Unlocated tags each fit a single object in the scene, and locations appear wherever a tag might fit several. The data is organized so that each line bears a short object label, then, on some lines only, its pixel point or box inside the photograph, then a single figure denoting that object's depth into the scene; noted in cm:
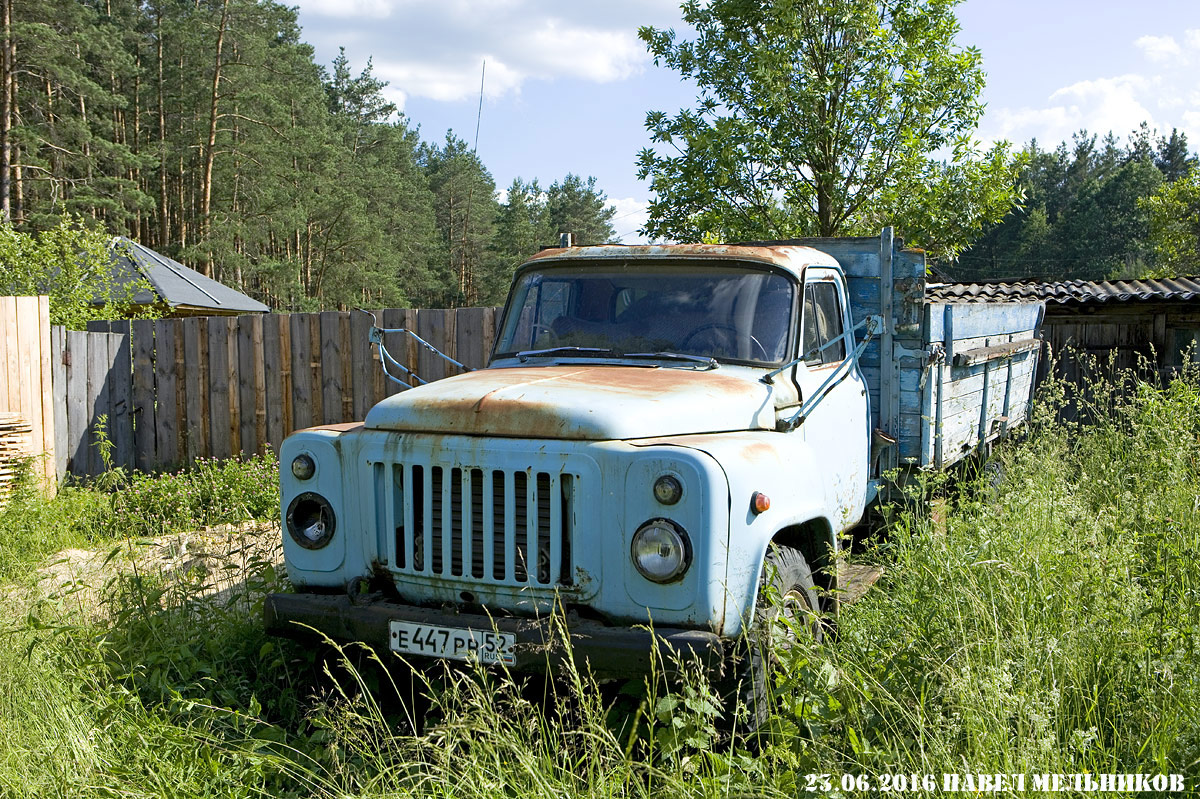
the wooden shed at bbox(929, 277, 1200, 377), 1441
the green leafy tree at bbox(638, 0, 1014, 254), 1247
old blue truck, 342
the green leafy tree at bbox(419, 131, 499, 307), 5622
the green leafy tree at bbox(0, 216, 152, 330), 1171
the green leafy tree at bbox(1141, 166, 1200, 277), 3162
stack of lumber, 877
